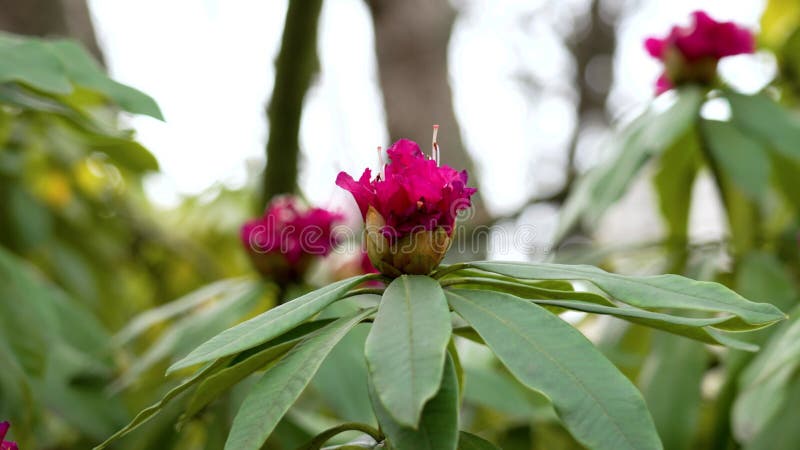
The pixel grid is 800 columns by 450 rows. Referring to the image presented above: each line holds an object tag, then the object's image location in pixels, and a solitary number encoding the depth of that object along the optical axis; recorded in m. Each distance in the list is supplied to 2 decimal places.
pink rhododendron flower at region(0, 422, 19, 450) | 0.71
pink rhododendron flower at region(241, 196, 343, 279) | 1.41
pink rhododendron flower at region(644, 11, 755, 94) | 1.47
